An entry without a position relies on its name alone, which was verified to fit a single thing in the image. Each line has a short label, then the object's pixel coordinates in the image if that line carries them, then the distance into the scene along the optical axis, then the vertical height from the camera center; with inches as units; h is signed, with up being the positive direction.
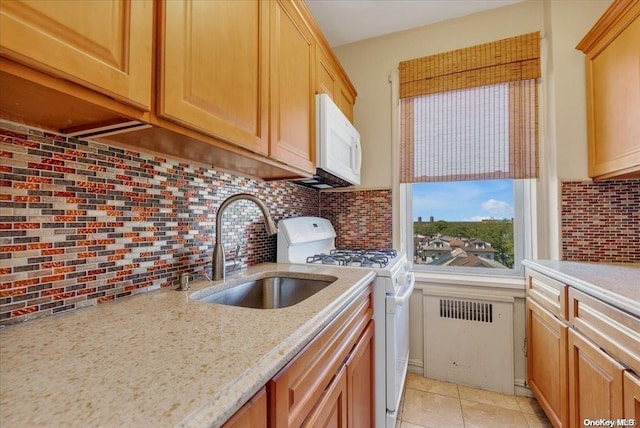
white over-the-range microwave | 60.3 +17.2
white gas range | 54.9 -15.5
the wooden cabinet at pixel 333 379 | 24.0 -18.0
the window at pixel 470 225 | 79.8 -2.0
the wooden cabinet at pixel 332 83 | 62.8 +35.4
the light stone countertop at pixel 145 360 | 14.6 -10.1
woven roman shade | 75.5 +30.5
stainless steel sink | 49.8 -13.5
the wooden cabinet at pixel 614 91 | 54.6 +27.7
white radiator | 73.5 -33.2
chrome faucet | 45.5 -2.3
